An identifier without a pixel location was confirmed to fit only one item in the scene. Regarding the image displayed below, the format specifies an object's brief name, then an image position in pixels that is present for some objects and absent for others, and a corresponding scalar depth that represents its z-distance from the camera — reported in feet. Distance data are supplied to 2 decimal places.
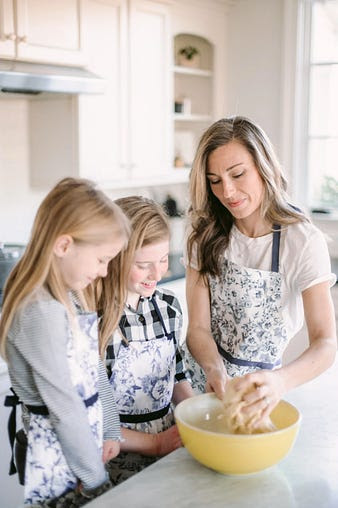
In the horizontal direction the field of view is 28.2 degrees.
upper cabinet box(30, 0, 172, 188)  9.78
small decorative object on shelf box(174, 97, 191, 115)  12.24
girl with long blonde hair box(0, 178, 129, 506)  3.84
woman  5.24
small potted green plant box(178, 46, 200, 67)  12.35
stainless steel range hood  8.07
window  12.19
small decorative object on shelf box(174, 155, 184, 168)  12.44
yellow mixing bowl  3.76
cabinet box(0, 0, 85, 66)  8.27
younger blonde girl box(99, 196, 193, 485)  4.73
